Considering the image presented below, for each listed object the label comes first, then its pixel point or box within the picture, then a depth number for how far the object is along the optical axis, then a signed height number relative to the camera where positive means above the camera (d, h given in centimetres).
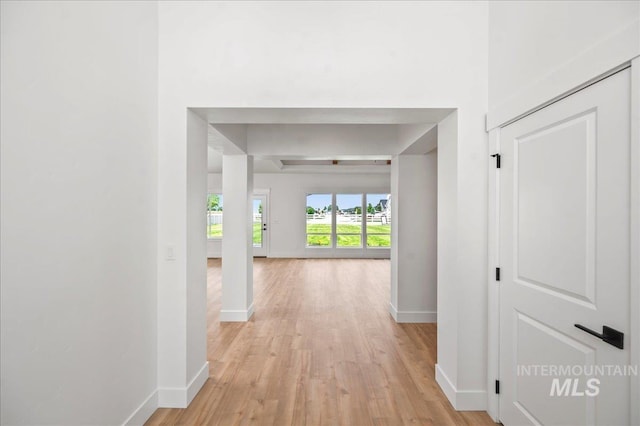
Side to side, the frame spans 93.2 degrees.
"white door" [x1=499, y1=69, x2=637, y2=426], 129 -23
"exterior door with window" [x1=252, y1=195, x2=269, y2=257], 996 -44
